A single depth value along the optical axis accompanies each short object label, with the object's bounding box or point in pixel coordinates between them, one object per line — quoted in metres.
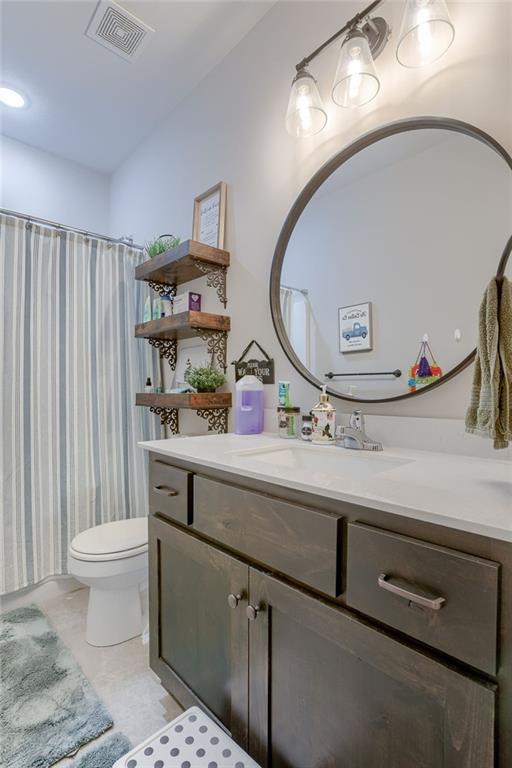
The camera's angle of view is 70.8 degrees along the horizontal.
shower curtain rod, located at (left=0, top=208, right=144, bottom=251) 1.79
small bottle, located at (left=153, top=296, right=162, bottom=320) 1.94
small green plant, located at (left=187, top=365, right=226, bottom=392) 1.68
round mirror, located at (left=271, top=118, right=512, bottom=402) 1.00
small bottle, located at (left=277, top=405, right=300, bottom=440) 1.33
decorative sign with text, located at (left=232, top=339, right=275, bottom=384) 1.55
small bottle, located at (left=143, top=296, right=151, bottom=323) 1.99
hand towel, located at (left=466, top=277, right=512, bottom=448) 0.66
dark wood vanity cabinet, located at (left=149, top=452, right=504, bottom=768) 0.54
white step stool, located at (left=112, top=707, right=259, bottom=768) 0.82
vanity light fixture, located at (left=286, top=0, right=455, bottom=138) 0.99
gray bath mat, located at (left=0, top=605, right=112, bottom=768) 1.08
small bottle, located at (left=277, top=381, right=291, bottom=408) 1.40
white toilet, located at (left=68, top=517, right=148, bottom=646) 1.48
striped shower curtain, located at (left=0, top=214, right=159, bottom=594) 1.78
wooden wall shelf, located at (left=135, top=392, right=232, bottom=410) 1.61
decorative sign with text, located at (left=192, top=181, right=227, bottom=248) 1.75
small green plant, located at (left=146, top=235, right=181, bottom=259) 1.93
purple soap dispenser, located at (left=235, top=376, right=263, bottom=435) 1.50
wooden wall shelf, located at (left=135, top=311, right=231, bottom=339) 1.63
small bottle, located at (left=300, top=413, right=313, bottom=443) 1.27
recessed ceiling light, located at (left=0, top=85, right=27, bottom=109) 1.98
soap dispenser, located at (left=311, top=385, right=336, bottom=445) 1.23
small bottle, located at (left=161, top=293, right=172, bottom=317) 1.93
